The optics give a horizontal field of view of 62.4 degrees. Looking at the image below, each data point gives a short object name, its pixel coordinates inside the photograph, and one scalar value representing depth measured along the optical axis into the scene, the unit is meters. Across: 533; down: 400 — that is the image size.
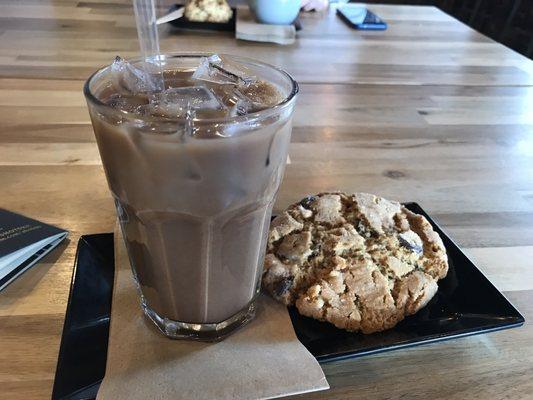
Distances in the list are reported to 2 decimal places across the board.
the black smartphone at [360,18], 0.65
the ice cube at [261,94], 0.20
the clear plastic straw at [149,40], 0.21
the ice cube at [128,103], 0.18
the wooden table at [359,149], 0.21
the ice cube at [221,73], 0.21
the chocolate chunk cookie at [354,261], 0.21
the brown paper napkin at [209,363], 0.19
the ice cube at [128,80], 0.20
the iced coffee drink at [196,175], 0.17
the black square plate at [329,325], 0.19
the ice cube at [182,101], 0.17
